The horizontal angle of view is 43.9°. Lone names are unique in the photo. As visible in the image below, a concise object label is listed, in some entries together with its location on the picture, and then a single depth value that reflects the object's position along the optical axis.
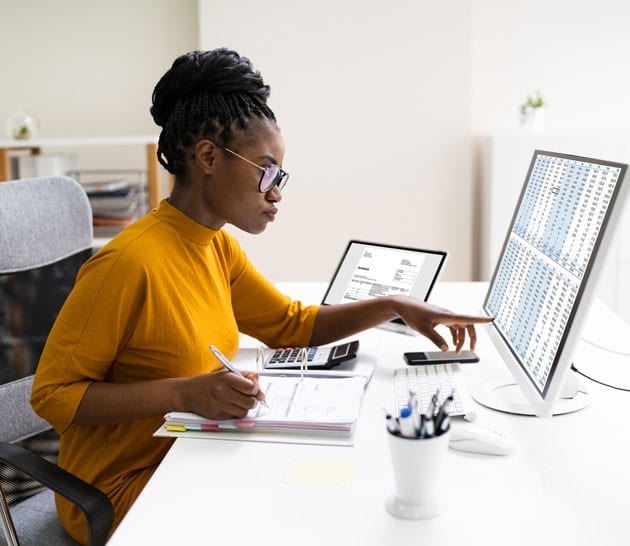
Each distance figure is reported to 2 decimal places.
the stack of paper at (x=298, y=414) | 1.21
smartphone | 1.59
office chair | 1.45
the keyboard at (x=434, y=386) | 1.31
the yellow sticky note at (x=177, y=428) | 1.23
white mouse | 1.14
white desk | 0.93
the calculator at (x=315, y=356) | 1.56
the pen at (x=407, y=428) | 0.94
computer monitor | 1.06
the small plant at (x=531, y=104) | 3.45
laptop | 1.77
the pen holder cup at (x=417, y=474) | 0.94
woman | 1.24
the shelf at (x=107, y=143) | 3.23
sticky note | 1.06
